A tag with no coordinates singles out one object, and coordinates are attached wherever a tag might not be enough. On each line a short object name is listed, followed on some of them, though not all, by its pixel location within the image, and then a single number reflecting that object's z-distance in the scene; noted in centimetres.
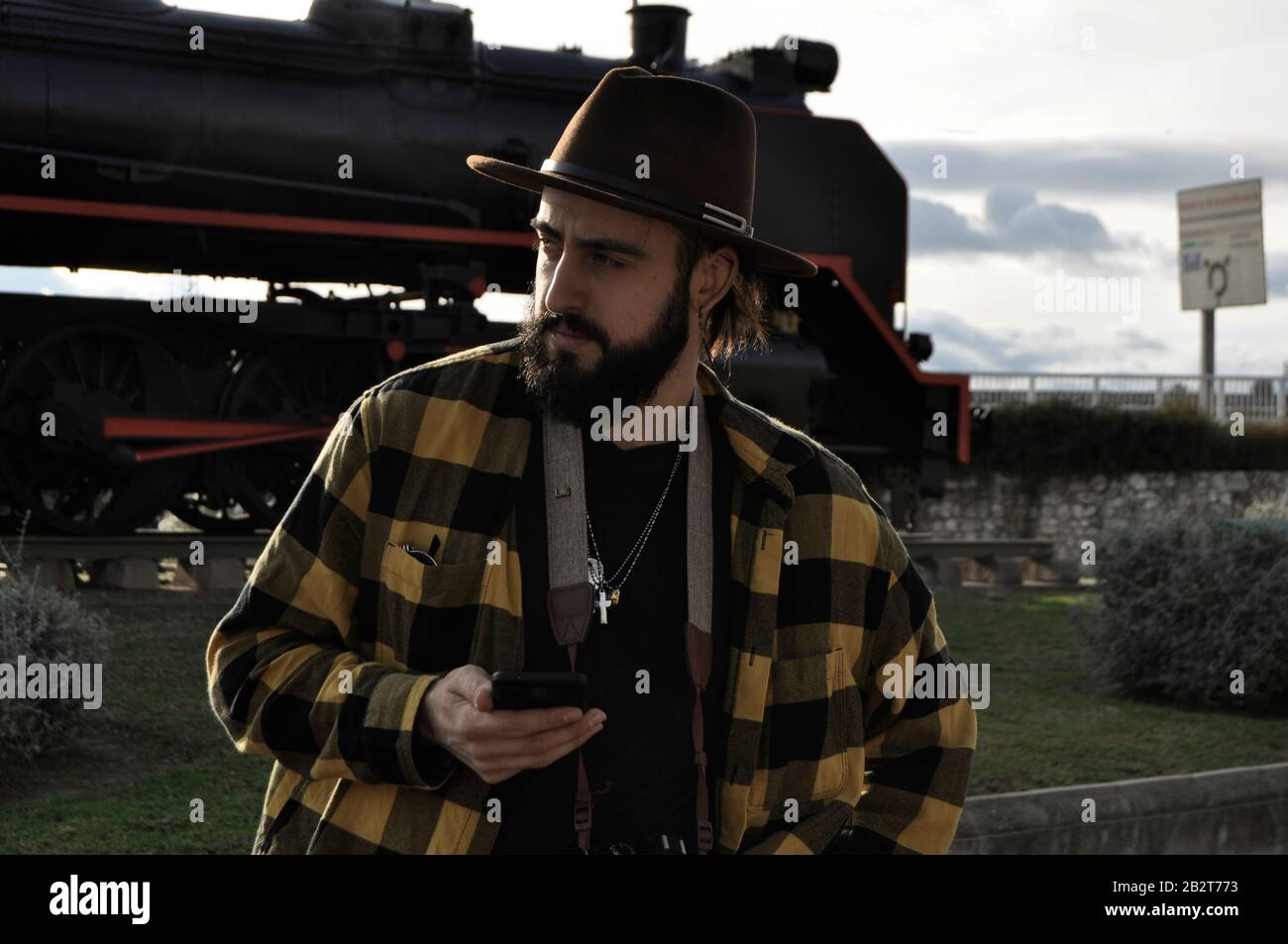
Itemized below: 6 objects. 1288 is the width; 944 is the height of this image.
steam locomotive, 1005
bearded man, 220
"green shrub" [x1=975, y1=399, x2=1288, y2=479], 2192
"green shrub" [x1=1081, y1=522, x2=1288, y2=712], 847
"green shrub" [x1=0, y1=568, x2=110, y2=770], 579
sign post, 3027
